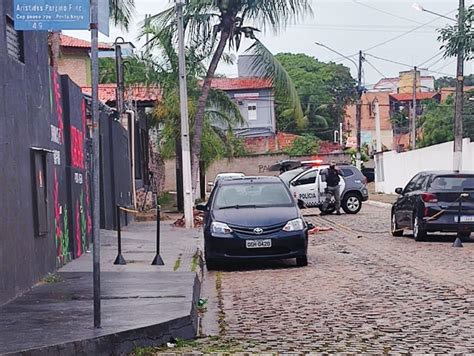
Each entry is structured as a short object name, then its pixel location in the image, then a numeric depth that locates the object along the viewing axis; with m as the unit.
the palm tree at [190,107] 29.97
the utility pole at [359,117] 49.14
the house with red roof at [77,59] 42.62
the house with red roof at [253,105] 65.75
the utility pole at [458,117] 28.55
